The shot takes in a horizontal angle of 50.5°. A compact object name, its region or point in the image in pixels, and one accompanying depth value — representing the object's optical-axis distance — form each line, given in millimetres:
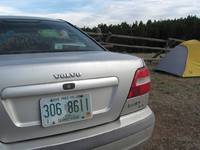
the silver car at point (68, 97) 1332
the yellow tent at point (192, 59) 5423
